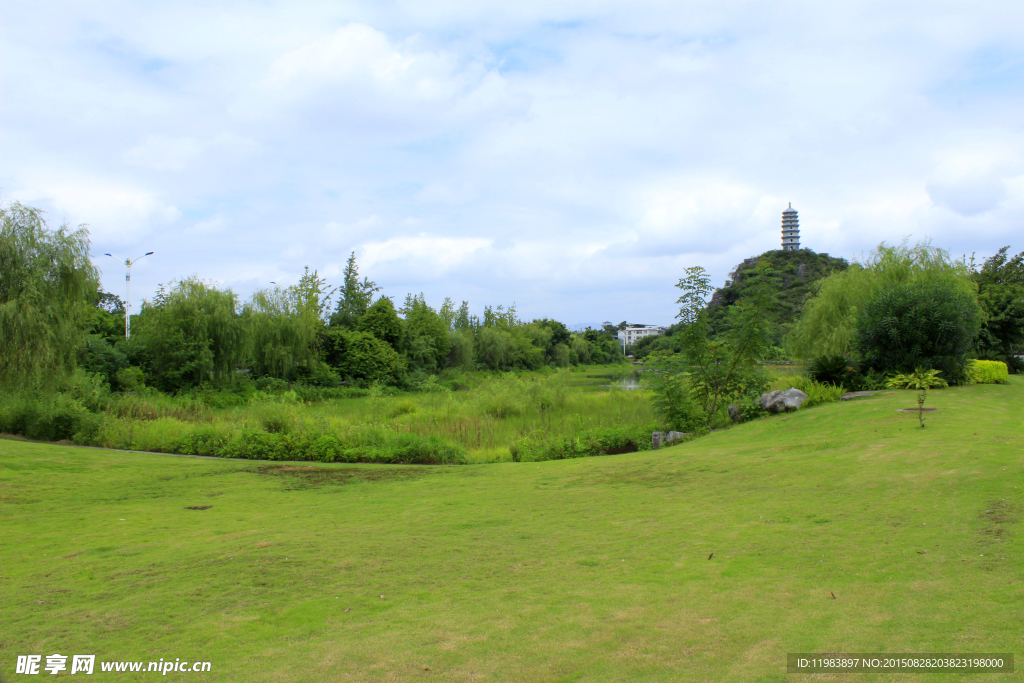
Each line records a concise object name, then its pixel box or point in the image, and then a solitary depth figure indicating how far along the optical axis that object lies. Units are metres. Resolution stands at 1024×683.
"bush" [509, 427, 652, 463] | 15.80
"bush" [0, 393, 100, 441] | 15.50
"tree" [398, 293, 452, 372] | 43.75
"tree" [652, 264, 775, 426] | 17.08
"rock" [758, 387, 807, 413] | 15.71
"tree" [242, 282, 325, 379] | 33.94
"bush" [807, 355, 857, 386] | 18.11
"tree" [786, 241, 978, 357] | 22.92
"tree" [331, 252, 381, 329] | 44.34
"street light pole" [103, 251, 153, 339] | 32.34
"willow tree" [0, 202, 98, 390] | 15.42
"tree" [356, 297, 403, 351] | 42.25
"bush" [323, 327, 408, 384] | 38.81
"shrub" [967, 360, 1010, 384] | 18.34
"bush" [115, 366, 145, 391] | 26.77
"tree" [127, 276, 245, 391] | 28.67
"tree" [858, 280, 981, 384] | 17.03
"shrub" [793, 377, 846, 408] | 15.83
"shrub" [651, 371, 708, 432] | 16.64
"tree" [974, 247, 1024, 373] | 24.69
